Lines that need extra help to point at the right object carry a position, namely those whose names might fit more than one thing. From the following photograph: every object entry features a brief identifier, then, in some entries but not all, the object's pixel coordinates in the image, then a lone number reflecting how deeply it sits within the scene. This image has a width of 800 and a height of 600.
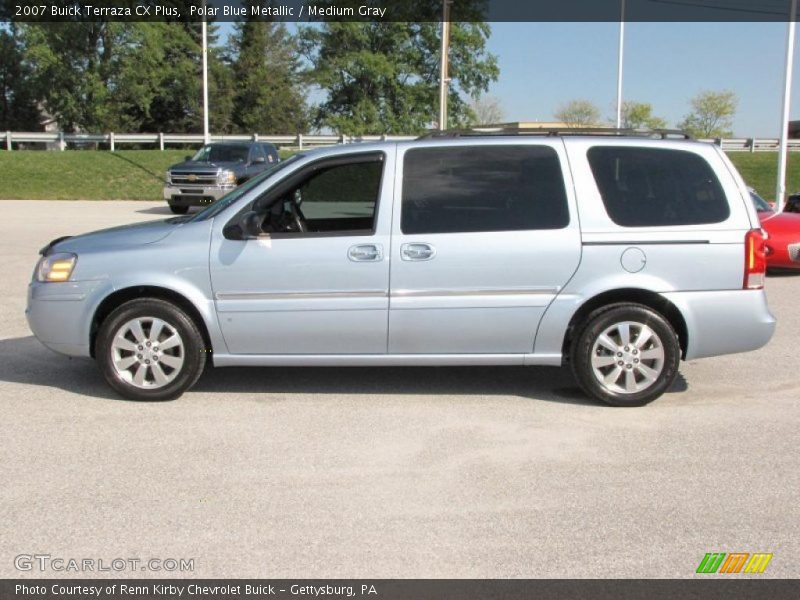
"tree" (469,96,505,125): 62.03
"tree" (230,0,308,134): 57.16
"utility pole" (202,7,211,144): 32.53
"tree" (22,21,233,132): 46.16
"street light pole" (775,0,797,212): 21.34
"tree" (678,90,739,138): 77.50
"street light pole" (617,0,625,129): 38.54
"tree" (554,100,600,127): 69.98
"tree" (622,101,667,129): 77.62
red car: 12.17
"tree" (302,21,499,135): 52.88
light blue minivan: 5.79
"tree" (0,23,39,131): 51.84
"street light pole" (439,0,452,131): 27.19
